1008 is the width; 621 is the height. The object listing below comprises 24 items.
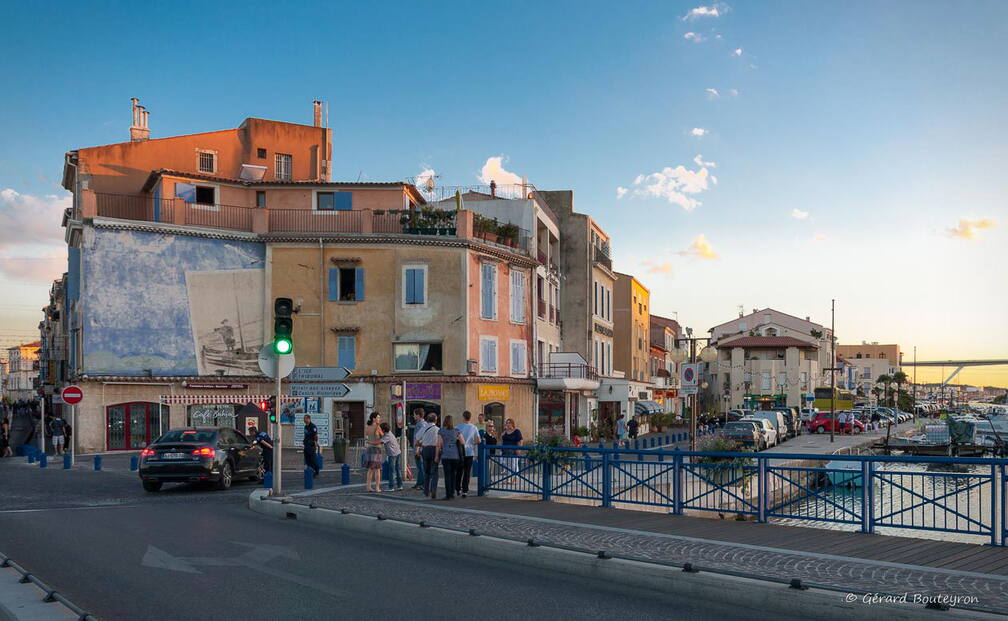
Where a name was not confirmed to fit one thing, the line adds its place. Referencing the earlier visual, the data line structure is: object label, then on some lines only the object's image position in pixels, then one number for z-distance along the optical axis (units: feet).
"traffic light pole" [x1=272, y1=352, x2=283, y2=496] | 55.14
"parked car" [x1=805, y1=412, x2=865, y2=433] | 220.23
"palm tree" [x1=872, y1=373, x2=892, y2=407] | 476.25
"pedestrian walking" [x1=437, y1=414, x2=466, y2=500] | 57.31
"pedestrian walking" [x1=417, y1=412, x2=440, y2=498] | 58.34
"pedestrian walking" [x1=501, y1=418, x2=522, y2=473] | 66.35
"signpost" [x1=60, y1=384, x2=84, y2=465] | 96.78
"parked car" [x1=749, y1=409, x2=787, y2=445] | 177.06
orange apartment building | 132.67
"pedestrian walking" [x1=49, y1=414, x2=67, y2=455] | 125.14
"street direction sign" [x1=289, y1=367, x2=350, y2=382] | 62.28
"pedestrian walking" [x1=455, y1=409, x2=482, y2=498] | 58.39
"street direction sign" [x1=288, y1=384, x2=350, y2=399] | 64.23
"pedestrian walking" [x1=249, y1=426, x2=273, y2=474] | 75.46
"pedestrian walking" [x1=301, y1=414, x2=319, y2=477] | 72.13
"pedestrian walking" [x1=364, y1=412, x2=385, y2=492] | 64.03
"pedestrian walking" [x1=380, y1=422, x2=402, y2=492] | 65.77
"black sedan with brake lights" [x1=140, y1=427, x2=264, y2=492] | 67.67
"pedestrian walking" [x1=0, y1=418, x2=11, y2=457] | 129.08
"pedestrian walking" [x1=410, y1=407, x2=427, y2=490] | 61.52
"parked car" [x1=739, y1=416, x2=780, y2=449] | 155.22
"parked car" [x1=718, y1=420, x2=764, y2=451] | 144.97
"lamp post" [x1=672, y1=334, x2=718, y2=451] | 96.89
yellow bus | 316.60
